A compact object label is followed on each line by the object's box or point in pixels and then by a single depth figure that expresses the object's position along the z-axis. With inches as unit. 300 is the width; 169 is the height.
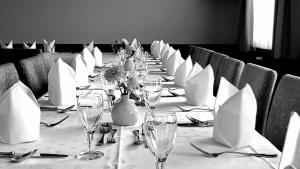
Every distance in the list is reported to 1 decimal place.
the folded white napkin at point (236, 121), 49.7
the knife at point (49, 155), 46.1
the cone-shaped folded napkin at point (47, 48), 207.8
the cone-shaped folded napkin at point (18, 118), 50.9
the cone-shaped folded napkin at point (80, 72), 100.3
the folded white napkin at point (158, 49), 198.8
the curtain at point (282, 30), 174.4
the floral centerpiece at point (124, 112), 59.5
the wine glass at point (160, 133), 36.4
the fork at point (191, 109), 72.1
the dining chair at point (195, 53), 189.6
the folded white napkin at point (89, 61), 126.5
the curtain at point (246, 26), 247.3
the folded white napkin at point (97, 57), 154.5
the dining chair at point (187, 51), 225.5
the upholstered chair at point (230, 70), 109.1
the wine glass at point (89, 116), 45.8
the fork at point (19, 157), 44.6
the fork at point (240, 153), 46.5
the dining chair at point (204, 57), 159.3
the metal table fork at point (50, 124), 60.6
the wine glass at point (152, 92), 62.4
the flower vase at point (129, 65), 118.0
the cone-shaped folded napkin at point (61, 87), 75.6
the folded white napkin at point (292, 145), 39.7
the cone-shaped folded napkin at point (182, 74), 100.9
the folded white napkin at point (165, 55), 153.6
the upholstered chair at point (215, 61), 132.8
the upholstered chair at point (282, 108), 68.3
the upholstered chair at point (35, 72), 111.0
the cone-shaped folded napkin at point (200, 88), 76.5
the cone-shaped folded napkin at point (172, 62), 125.7
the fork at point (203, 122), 61.2
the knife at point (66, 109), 69.6
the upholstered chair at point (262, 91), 81.9
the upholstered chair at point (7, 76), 91.5
